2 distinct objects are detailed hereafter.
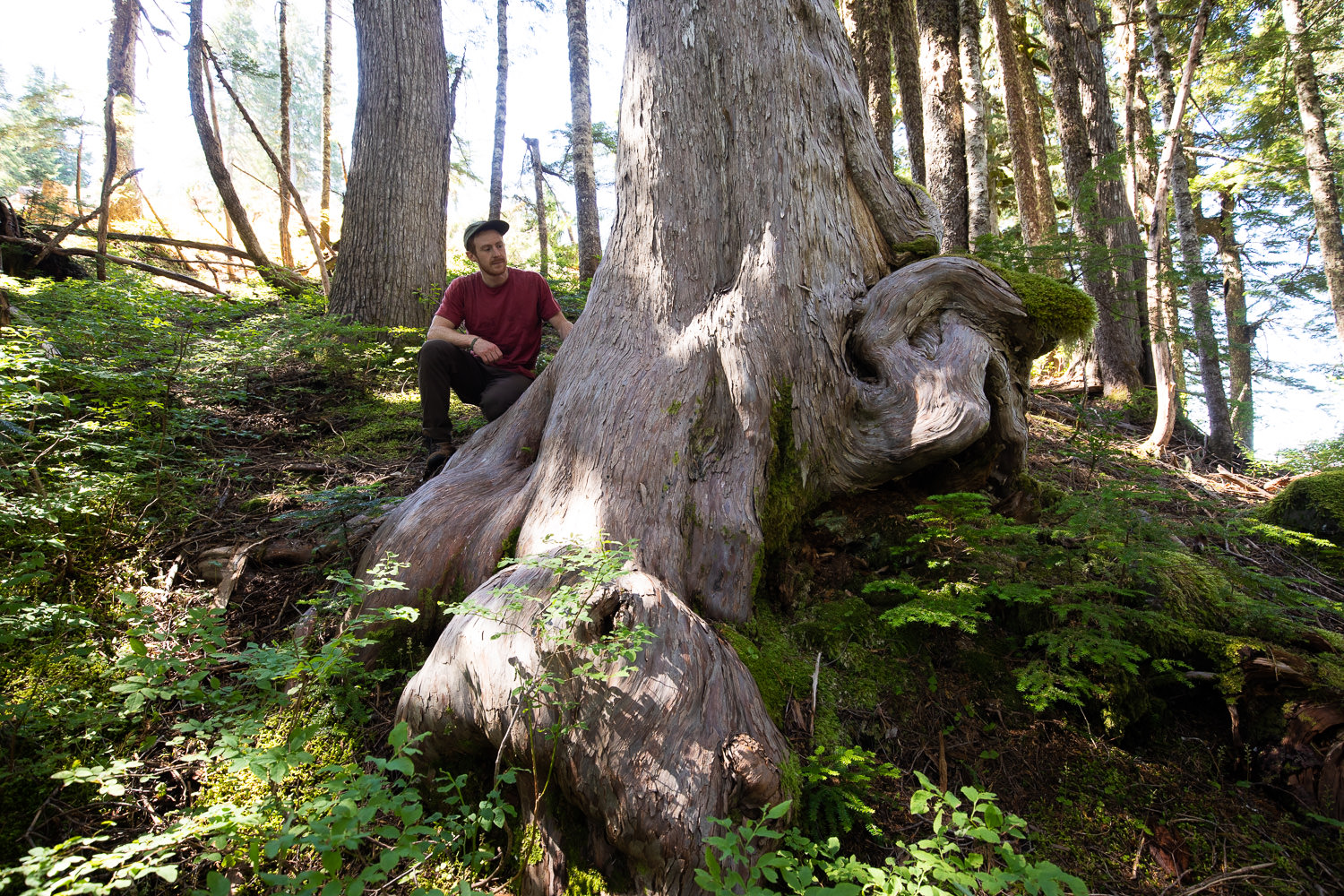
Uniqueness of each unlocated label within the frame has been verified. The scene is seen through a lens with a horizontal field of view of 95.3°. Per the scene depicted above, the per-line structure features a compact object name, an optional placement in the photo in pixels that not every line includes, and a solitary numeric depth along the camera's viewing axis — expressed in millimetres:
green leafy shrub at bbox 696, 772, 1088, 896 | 1474
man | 4691
